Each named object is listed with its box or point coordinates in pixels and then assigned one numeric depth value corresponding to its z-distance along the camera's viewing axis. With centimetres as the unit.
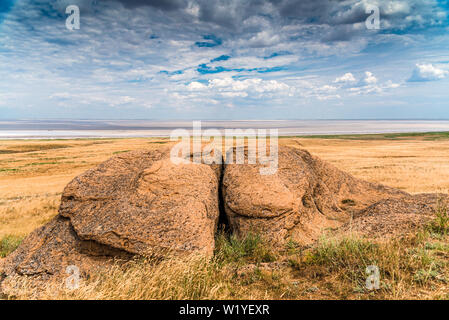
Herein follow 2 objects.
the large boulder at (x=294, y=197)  701
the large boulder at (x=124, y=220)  596
